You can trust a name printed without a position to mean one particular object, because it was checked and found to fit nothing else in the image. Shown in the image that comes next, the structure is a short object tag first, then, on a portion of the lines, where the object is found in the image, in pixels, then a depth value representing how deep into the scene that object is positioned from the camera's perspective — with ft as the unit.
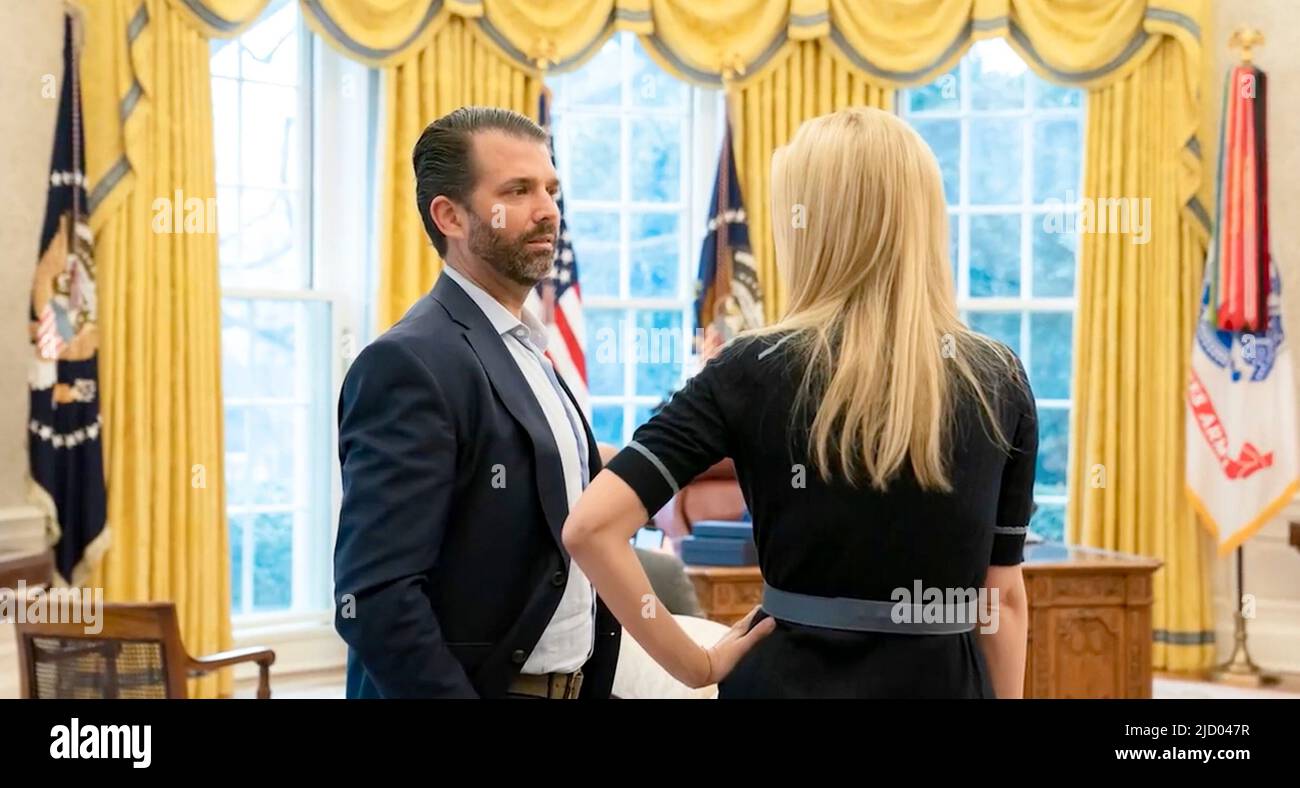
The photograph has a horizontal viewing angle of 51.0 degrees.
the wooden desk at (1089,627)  15.99
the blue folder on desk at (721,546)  15.28
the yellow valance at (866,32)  20.29
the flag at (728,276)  20.81
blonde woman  5.14
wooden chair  10.01
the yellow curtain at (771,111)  21.04
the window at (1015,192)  22.31
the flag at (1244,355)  19.69
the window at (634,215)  21.63
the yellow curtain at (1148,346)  20.94
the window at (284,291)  19.35
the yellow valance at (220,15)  17.91
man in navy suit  5.50
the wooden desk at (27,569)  12.85
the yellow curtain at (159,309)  17.38
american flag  20.11
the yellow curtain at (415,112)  19.45
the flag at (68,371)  16.49
